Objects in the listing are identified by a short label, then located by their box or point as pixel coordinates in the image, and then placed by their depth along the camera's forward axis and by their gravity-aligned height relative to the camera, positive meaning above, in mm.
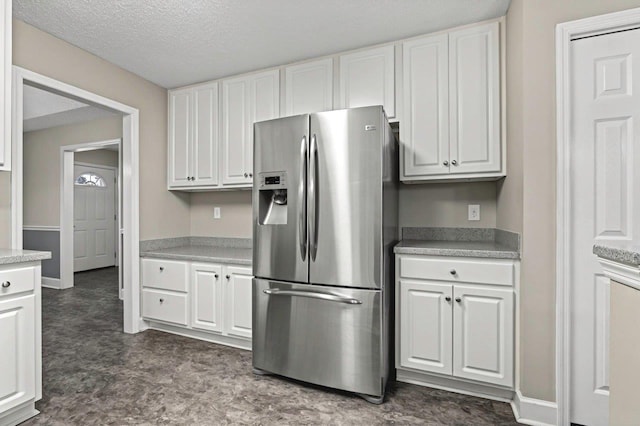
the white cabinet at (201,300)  2785 -780
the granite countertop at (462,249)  2008 -229
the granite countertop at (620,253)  796 -105
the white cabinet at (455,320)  2002 -672
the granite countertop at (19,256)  1687 -231
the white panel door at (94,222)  6211 -182
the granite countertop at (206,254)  2811 -376
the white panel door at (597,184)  1715 +151
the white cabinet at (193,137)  3326 +777
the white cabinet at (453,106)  2312 +764
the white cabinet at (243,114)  3059 +922
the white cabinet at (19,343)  1690 -683
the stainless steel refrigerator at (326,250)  2004 -235
